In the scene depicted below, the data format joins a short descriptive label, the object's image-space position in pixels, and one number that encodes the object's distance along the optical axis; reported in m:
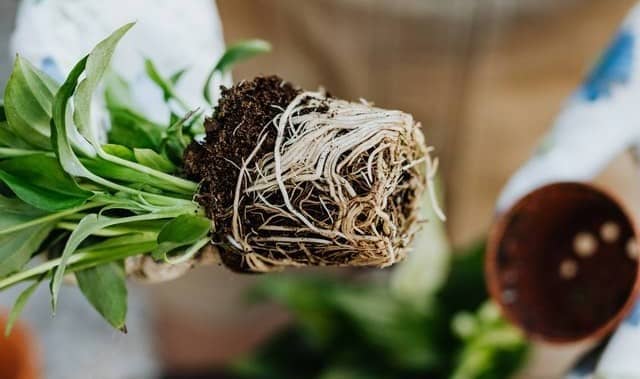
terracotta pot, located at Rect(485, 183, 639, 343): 0.42
